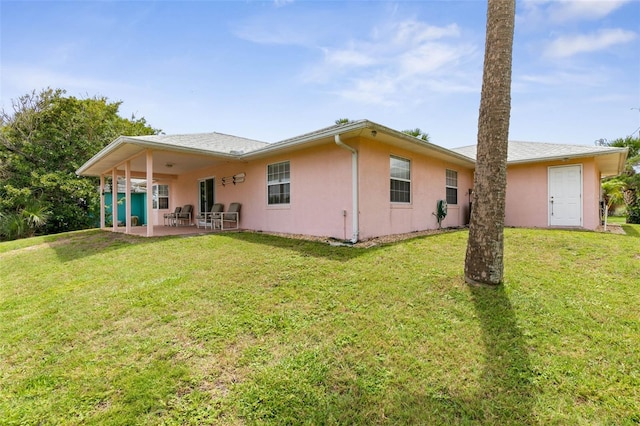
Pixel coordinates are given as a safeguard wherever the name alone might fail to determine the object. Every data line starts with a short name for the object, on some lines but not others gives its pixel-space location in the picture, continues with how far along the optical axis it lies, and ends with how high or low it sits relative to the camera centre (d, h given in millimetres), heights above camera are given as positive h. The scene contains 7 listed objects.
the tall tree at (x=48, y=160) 14016 +2818
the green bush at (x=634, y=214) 15133 -317
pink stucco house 7520 +1123
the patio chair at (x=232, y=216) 11180 -143
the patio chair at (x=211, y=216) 11650 -145
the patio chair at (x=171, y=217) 14105 -197
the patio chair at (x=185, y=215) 13876 -104
